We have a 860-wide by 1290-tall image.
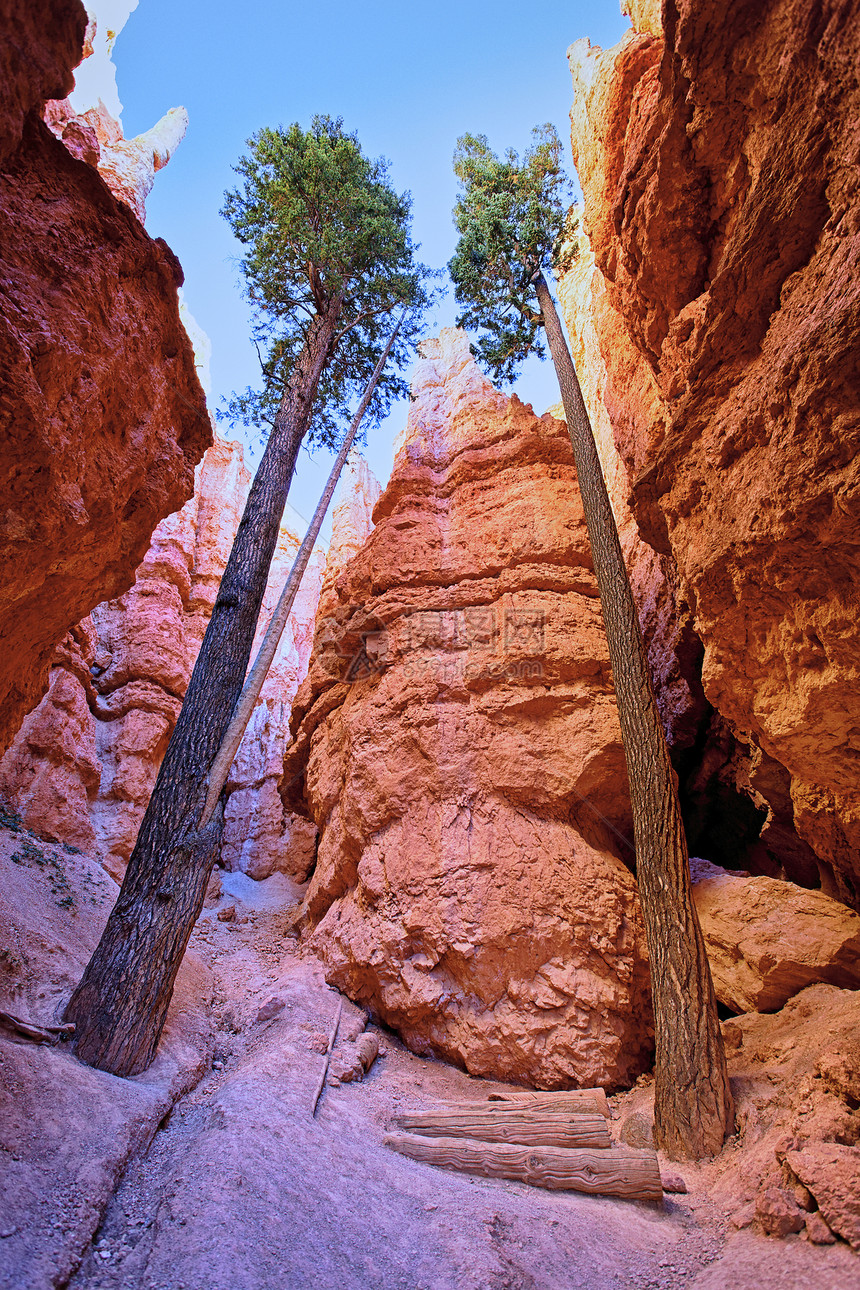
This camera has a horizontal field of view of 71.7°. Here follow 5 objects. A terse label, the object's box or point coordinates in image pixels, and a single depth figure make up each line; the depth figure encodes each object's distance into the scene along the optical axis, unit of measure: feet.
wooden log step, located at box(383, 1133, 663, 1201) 13.44
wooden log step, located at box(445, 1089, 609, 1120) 15.67
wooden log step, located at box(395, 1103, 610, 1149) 14.61
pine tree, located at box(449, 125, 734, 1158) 15.67
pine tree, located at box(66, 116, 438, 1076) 15.94
